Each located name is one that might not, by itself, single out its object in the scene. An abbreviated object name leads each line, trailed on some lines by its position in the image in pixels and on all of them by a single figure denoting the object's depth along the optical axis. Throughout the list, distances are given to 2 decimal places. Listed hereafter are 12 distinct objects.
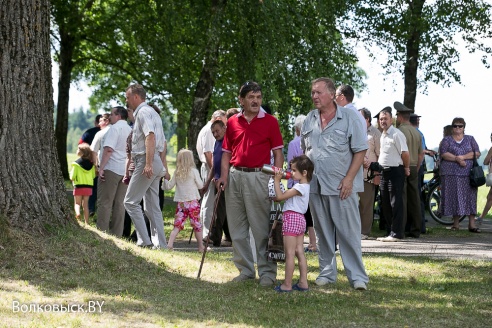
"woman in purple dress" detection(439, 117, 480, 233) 17.22
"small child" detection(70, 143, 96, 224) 16.39
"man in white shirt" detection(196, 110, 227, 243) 13.58
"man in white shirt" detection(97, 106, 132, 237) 13.85
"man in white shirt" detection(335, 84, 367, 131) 10.85
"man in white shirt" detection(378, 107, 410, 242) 15.14
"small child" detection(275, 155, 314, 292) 9.29
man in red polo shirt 9.66
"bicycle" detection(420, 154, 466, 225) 18.25
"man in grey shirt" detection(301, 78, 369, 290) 9.52
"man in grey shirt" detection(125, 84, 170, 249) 12.18
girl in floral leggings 13.22
